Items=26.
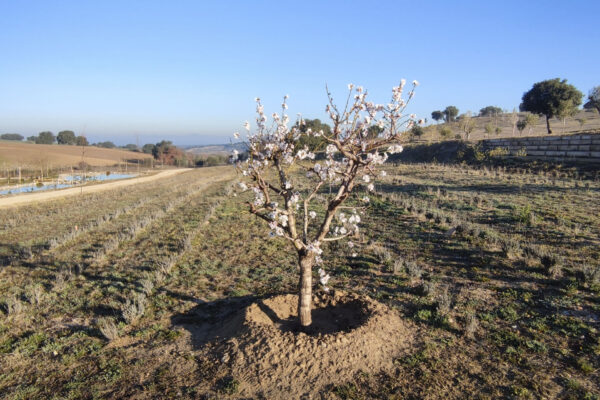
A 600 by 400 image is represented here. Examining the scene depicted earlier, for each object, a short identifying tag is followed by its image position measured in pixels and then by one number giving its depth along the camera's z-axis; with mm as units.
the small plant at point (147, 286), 8805
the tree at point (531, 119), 46500
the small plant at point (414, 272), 8539
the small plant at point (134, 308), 7383
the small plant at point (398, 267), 9039
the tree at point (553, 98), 43188
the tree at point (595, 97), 44875
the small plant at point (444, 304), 6792
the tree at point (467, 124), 53281
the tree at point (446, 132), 55281
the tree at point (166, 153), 98875
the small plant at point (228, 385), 4957
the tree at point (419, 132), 58031
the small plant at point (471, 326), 6046
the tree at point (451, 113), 90819
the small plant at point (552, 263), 8023
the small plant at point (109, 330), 6629
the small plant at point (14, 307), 8164
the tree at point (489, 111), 99031
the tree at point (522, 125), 48694
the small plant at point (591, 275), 7379
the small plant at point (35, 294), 8724
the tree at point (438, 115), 96556
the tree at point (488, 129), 51725
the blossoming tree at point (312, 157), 5504
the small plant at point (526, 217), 12342
